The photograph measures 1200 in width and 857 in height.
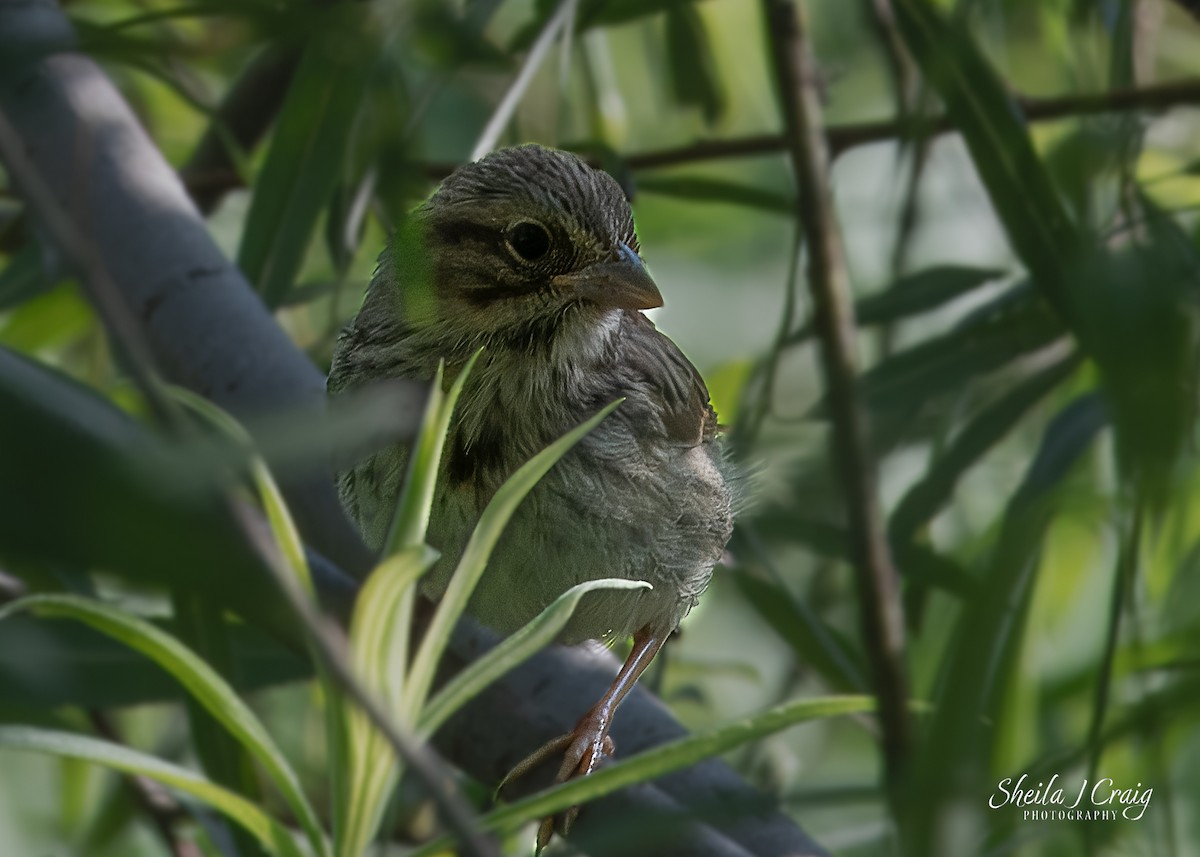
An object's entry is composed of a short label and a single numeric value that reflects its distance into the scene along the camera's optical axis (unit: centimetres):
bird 239
